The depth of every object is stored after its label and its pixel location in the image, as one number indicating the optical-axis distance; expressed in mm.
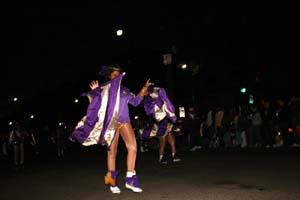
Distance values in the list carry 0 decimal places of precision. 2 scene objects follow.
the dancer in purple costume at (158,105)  10000
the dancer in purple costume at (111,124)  6867
